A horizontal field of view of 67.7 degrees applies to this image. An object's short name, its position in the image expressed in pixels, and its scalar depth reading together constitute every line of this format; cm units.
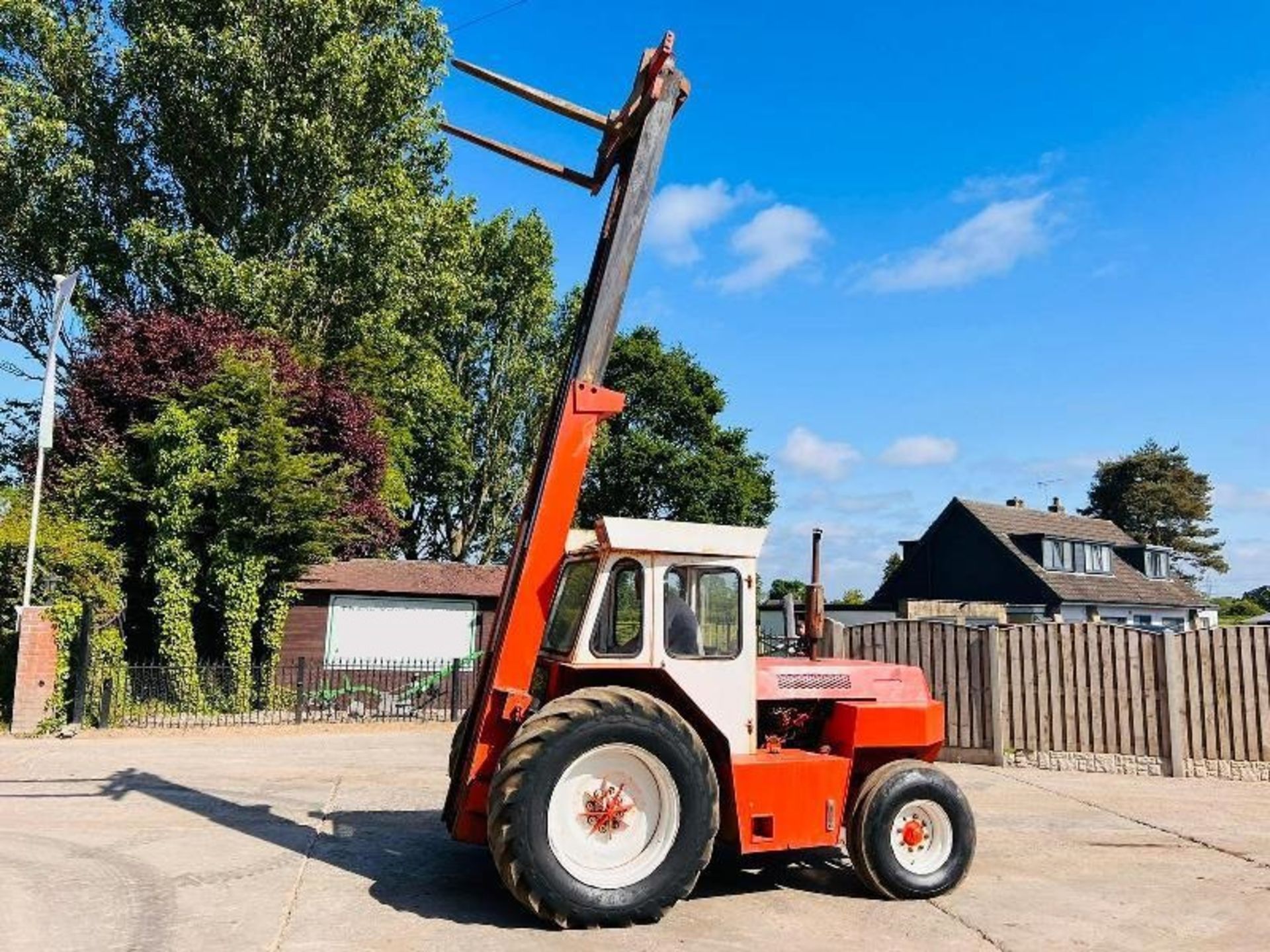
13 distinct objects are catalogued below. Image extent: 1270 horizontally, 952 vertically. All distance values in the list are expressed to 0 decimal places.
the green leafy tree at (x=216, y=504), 1664
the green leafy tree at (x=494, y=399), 3275
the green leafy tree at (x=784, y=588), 3875
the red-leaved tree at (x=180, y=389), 1750
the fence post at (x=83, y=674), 1416
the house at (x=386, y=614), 1991
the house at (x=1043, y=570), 3619
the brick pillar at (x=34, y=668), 1347
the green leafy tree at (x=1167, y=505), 5881
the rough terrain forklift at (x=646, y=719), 550
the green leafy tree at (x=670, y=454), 3444
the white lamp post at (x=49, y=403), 1379
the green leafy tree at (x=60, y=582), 1417
